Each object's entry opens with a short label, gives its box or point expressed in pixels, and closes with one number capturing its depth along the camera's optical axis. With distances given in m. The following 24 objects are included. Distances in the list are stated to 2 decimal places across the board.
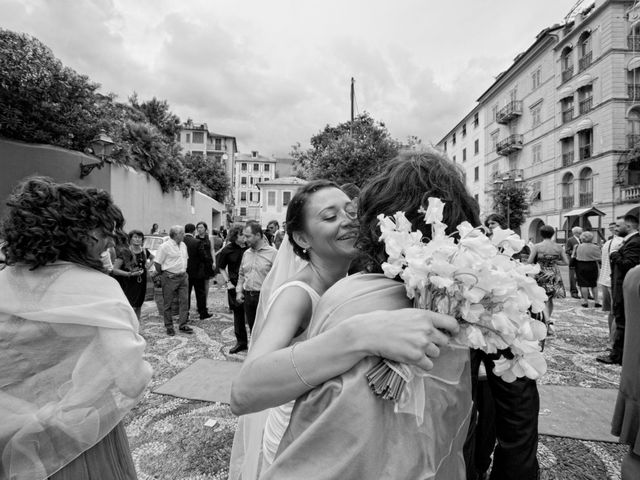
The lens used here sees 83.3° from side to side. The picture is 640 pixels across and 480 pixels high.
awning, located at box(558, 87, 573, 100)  25.25
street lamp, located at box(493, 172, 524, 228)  21.84
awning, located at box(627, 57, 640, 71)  21.47
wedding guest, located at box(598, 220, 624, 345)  6.99
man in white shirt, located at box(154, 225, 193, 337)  6.64
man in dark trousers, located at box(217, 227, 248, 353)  6.82
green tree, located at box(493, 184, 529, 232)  23.20
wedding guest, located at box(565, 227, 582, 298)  9.44
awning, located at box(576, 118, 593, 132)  23.66
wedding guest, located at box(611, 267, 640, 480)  2.03
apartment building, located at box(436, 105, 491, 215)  37.69
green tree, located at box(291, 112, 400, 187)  20.98
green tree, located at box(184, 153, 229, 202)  32.19
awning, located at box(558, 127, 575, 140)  25.21
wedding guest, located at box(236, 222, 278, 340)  5.46
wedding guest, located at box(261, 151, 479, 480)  0.85
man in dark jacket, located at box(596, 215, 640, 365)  4.86
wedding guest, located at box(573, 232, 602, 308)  8.52
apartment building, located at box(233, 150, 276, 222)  78.62
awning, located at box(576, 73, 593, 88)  23.64
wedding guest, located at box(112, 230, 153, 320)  6.26
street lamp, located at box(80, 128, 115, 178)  10.10
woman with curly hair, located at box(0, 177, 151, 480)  1.50
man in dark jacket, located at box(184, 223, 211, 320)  7.57
